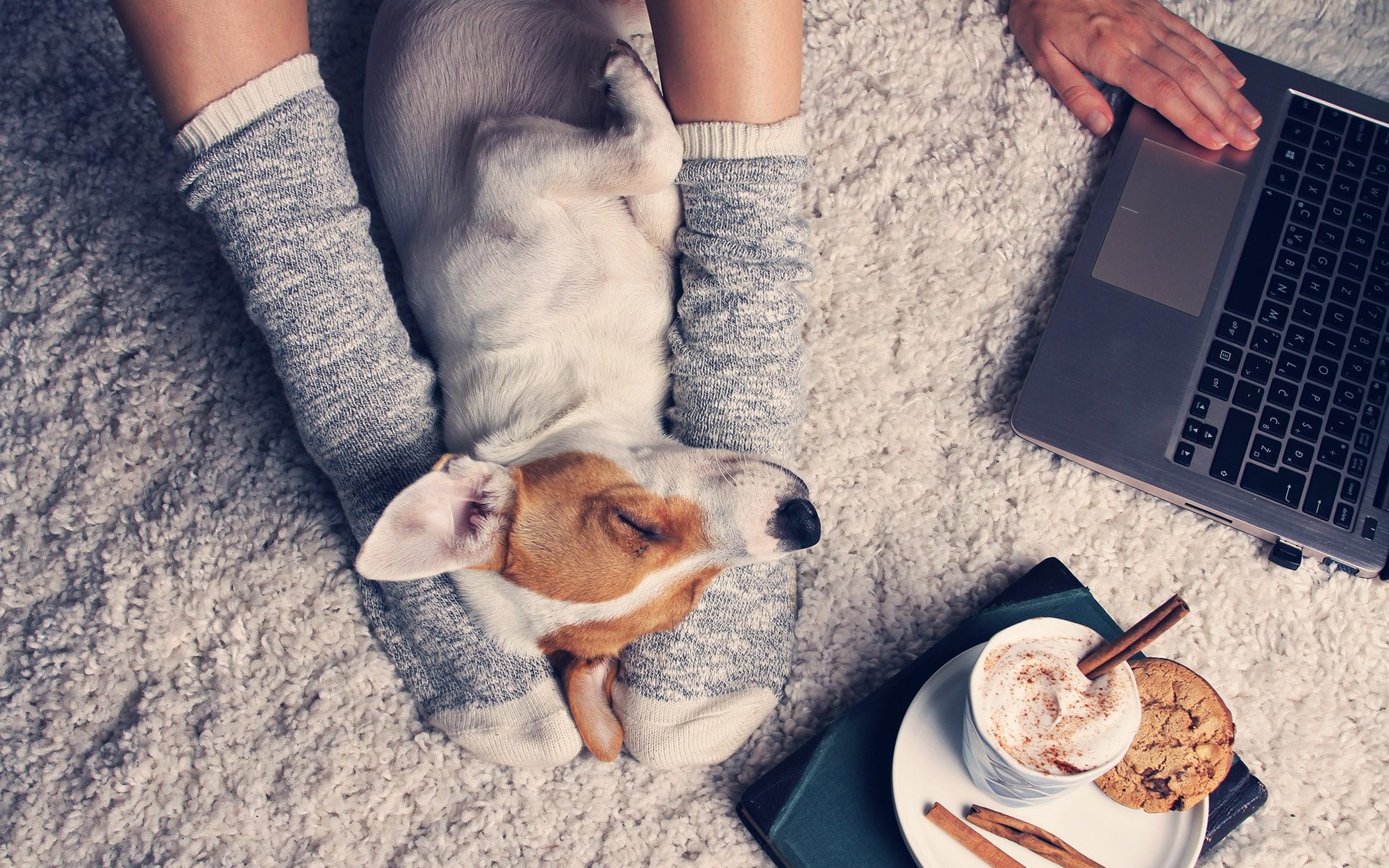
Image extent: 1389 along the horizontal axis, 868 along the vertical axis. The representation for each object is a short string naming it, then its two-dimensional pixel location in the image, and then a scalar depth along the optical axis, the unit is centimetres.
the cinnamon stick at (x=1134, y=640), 100
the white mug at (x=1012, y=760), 99
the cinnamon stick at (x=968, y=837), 114
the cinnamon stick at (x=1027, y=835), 114
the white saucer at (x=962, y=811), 112
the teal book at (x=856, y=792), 122
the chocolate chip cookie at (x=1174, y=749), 109
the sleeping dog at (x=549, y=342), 117
